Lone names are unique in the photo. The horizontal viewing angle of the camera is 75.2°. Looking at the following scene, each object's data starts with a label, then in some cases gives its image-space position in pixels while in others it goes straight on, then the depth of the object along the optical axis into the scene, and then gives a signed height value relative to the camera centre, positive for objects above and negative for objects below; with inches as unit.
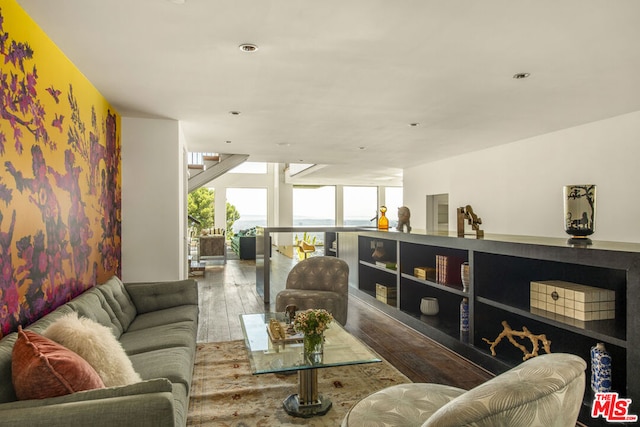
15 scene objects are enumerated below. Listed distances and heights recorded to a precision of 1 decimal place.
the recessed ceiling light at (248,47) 105.4 +43.7
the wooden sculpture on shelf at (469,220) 156.6 -1.4
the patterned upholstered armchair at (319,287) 175.3 -31.6
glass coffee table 101.5 -35.8
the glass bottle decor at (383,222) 227.0 -2.9
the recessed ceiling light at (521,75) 126.4 +43.3
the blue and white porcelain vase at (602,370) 102.1 -37.9
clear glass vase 107.3 -33.8
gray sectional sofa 58.9 -28.3
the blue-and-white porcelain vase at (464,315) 156.0 -37.1
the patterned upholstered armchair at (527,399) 47.9 -21.8
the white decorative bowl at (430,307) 184.7 -40.1
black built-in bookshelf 93.7 -27.1
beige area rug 105.7 -51.0
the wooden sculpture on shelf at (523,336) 120.3 -37.5
